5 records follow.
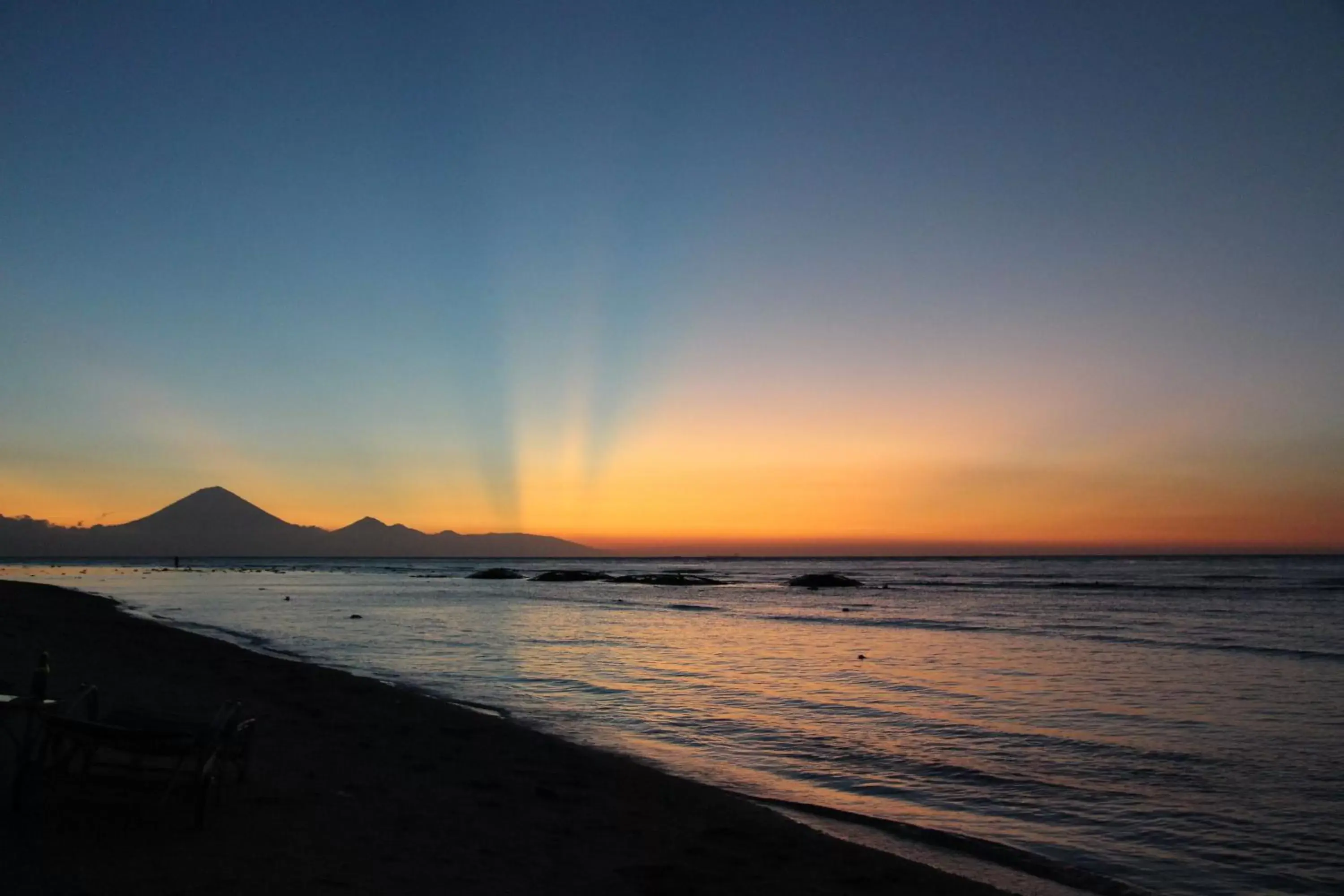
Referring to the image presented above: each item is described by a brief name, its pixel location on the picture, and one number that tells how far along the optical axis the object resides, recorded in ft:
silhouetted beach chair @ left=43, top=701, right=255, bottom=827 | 23.53
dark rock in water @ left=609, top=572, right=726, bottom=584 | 298.15
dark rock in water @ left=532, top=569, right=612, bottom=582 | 320.70
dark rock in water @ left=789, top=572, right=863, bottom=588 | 264.31
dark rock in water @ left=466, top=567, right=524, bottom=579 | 337.93
